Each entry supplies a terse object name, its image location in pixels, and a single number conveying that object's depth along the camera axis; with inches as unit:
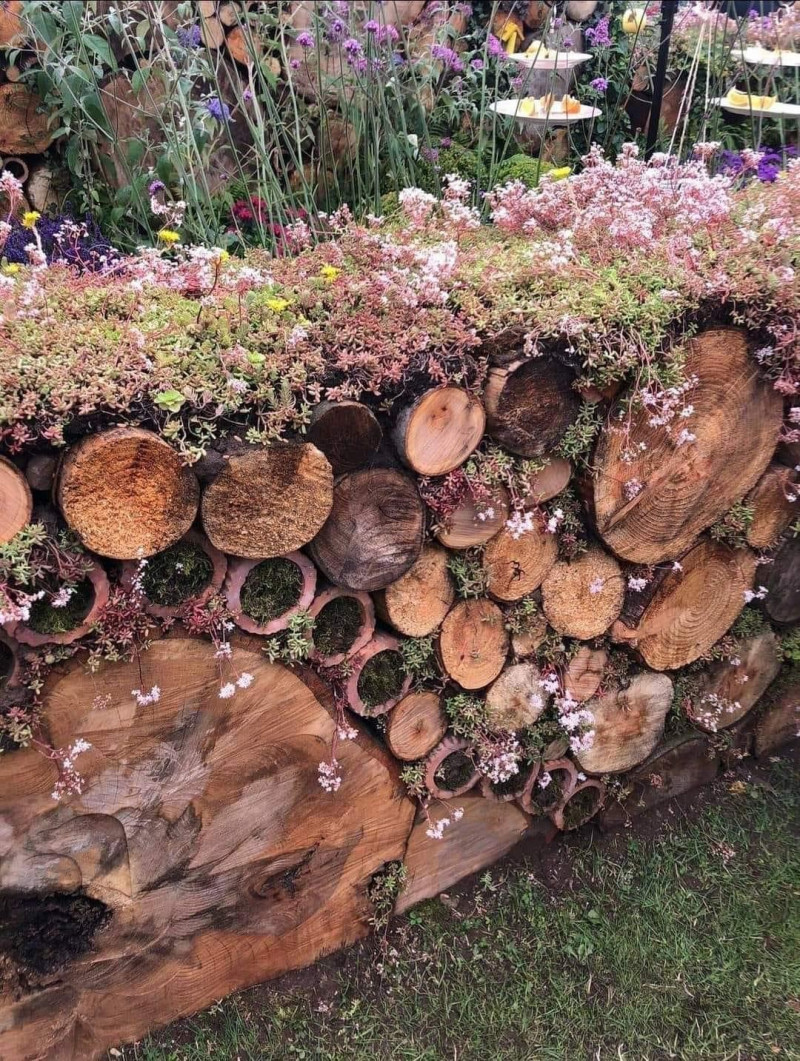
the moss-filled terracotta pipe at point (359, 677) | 73.5
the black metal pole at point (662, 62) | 107.4
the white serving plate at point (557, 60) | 116.7
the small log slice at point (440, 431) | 63.2
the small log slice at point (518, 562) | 75.7
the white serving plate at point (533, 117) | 110.6
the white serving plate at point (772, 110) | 116.1
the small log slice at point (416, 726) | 78.3
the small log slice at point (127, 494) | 51.6
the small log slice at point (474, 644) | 77.0
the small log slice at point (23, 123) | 109.4
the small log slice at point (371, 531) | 64.4
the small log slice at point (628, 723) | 91.0
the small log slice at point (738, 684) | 98.0
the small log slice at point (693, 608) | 87.2
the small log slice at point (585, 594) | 81.0
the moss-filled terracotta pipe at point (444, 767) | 82.0
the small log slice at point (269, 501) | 57.6
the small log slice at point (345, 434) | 58.9
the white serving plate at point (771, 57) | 115.7
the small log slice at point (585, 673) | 86.3
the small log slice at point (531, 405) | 66.2
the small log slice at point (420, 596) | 72.6
